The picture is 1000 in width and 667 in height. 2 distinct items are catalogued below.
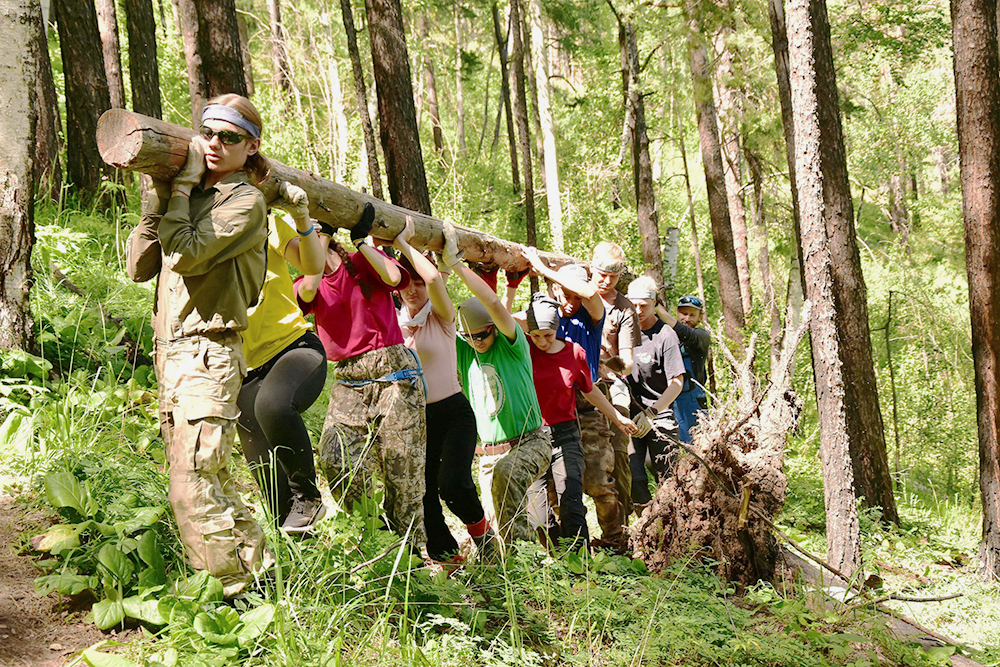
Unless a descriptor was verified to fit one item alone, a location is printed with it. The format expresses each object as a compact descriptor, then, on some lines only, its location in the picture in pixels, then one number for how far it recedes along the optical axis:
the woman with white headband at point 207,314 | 3.19
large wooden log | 3.13
